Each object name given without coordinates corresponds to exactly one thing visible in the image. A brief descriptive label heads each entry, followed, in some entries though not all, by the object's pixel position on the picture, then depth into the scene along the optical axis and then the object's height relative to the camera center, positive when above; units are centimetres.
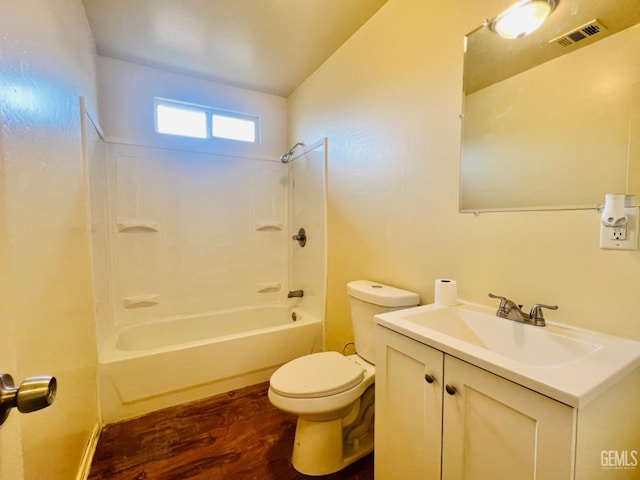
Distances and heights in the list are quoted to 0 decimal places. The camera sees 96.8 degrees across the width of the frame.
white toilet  129 -78
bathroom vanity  62 -46
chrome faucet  95 -31
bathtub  178 -93
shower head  268 +71
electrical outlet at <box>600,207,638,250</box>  81 -3
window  250 +98
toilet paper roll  121 -29
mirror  85 +40
